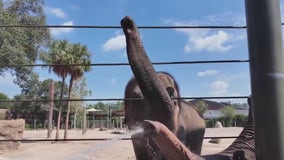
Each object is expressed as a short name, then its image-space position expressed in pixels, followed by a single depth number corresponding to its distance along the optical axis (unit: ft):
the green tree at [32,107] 97.09
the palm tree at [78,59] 49.67
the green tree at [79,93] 96.83
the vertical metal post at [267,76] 2.51
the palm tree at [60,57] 48.64
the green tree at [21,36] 36.13
